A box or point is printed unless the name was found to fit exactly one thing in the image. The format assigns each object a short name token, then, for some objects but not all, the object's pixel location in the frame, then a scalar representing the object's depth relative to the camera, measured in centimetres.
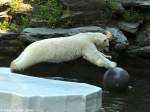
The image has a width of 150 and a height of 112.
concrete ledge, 620
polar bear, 1088
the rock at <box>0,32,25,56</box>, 1312
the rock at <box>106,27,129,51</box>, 1283
